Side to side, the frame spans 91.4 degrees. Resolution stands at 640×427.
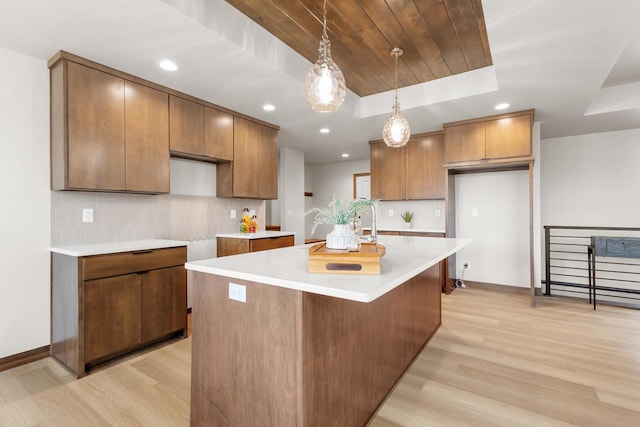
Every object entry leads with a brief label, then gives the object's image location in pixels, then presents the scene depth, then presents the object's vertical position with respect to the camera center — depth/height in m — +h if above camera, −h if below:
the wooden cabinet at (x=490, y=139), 3.63 +0.91
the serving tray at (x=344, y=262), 1.29 -0.21
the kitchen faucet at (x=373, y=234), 1.94 -0.14
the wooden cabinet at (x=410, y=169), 4.63 +0.68
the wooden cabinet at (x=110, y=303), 2.19 -0.69
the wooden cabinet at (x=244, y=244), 3.60 -0.37
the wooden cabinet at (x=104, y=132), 2.37 +0.68
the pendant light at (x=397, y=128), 2.70 +0.74
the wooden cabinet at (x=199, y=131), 3.10 +0.89
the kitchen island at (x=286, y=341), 1.24 -0.58
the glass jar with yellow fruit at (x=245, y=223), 4.07 -0.12
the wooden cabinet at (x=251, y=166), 3.79 +0.62
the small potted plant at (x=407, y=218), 5.00 -0.08
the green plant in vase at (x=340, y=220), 1.52 -0.03
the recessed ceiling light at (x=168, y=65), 2.47 +1.21
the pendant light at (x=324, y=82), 1.82 +0.77
